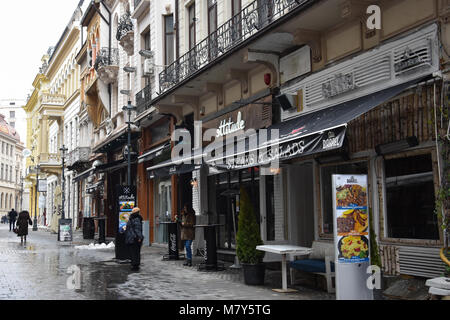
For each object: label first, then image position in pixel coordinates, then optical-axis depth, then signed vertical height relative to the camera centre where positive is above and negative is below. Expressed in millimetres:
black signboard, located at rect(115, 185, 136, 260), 16750 +467
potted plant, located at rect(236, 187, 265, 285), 10766 -660
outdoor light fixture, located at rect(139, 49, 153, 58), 22219 +6636
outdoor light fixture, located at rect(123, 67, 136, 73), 25328 +6822
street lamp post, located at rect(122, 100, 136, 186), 22141 +3894
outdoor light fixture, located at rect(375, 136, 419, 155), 9164 +1128
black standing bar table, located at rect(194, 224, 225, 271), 13445 -857
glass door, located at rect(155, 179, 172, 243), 22219 +293
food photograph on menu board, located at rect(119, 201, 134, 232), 16734 +129
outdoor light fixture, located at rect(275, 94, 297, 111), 12828 +2640
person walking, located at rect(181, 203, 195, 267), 14867 -305
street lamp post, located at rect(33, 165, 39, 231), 45906 -624
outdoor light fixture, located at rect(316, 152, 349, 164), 10932 +1129
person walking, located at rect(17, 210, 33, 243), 25391 -216
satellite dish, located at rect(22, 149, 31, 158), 57219 +6865
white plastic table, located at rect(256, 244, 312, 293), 9722 -692
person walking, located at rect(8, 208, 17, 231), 44062 +285
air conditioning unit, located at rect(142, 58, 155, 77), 21844 +5938
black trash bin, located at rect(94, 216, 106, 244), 22239 -602
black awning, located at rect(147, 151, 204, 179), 15477 +1454
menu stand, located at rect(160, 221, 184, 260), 16359 -846
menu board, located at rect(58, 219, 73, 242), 26125 -609
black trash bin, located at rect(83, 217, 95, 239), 29161 -594
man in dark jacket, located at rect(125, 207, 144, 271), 13680 -485
